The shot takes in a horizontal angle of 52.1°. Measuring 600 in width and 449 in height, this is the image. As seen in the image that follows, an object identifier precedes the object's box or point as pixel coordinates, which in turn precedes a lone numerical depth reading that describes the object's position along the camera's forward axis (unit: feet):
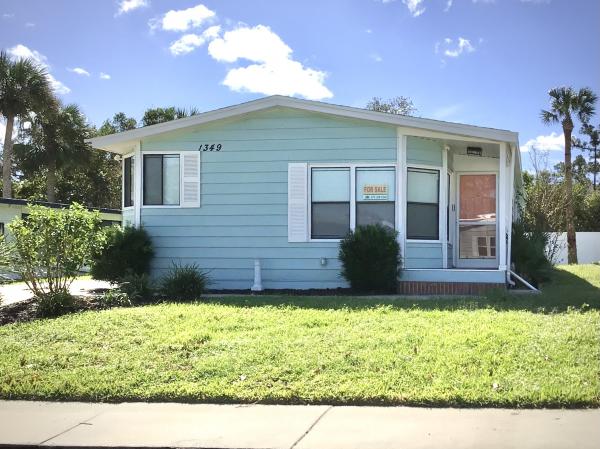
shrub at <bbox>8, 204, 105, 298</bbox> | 33.47
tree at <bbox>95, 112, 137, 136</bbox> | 120.58
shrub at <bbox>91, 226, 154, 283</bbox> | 40.42
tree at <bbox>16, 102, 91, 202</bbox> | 93.35
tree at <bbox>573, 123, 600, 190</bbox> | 160.03
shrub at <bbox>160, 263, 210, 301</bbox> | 36.47
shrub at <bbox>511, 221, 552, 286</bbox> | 45.19
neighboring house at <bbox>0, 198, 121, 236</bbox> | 68.95
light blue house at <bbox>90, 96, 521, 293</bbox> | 40.93
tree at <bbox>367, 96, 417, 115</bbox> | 115.34
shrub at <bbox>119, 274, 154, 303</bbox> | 36.25
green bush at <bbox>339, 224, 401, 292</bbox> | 38.17
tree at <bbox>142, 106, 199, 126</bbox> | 100.48
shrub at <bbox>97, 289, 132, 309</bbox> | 34.94
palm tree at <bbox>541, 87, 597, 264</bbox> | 88.02
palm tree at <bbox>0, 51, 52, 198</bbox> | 82.33
